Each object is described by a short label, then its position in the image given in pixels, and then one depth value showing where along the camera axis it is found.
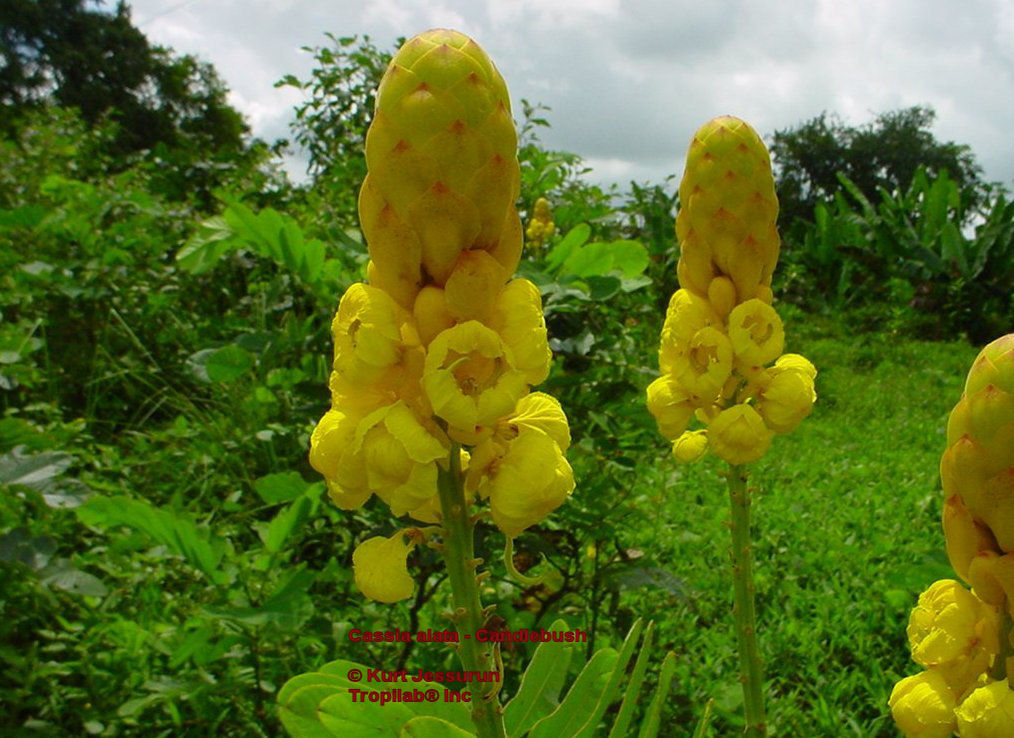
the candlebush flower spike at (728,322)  0.42
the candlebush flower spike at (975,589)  0.28
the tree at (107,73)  18.59
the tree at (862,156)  20.97
